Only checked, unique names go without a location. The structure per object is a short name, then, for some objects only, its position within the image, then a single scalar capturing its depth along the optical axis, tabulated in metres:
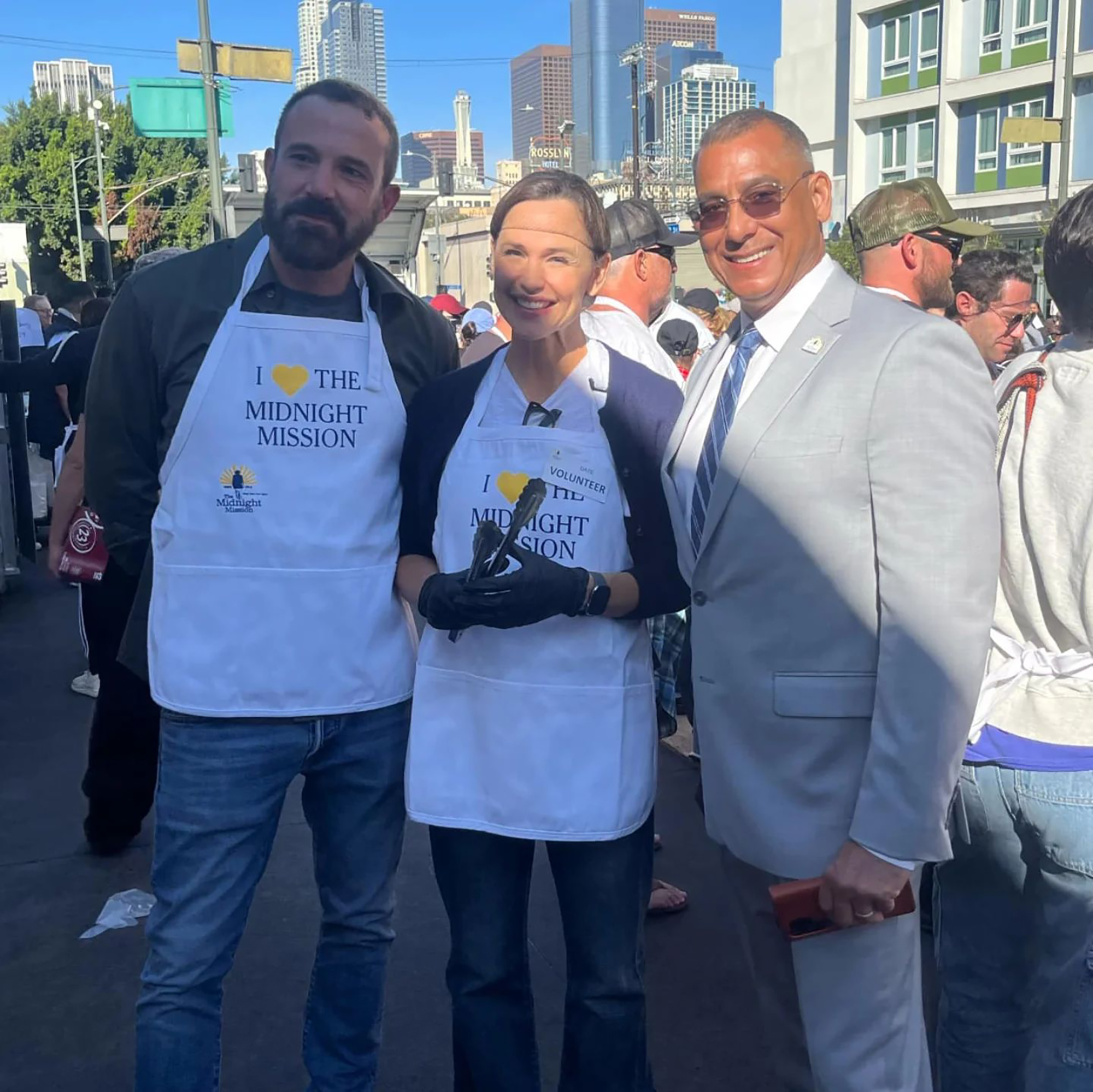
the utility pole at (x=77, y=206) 40.75
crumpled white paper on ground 3.73
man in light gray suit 1.80
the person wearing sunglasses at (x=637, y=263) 4.04
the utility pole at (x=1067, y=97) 17.83
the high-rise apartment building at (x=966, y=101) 31.16
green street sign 15.18
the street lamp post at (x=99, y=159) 39.28
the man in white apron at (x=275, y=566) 2.33
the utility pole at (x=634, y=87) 34.59
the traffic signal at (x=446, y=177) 25.89
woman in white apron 2.25
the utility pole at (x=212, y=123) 13.52
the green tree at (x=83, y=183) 43.94
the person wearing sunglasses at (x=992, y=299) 4.59
